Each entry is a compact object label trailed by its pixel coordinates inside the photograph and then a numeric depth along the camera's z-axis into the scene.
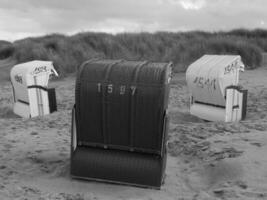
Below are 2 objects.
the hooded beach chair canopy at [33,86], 8.90
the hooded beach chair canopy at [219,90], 8.02
